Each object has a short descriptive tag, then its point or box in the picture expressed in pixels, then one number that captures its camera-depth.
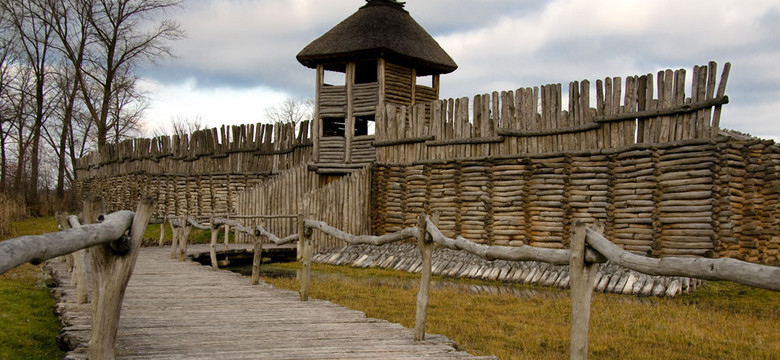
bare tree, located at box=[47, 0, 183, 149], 31.91
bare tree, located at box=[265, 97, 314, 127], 56.10
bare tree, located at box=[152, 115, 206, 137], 56.57
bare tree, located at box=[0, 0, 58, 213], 31.50
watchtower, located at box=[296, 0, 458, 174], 20.48
